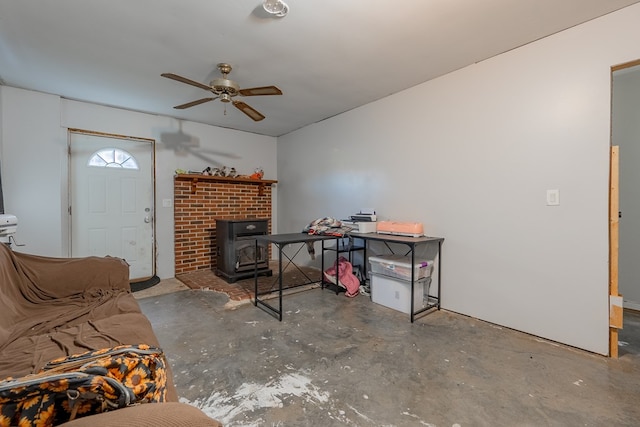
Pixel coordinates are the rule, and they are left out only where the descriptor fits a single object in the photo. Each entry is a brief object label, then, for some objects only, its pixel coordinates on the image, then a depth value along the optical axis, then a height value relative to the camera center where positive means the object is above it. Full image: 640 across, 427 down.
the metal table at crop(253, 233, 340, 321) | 2.63 -0.29
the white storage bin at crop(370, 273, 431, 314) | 2.77 -0.84
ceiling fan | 2.41 +1.09
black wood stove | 3.86 -0.53
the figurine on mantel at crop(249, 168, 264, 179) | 4.92 +0.66
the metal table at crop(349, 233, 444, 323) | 2.57 -0.28
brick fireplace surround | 4.30 +0.03
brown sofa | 0.65 -0.61
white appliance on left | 2.10 -0.11
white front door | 3.55 +0.16
